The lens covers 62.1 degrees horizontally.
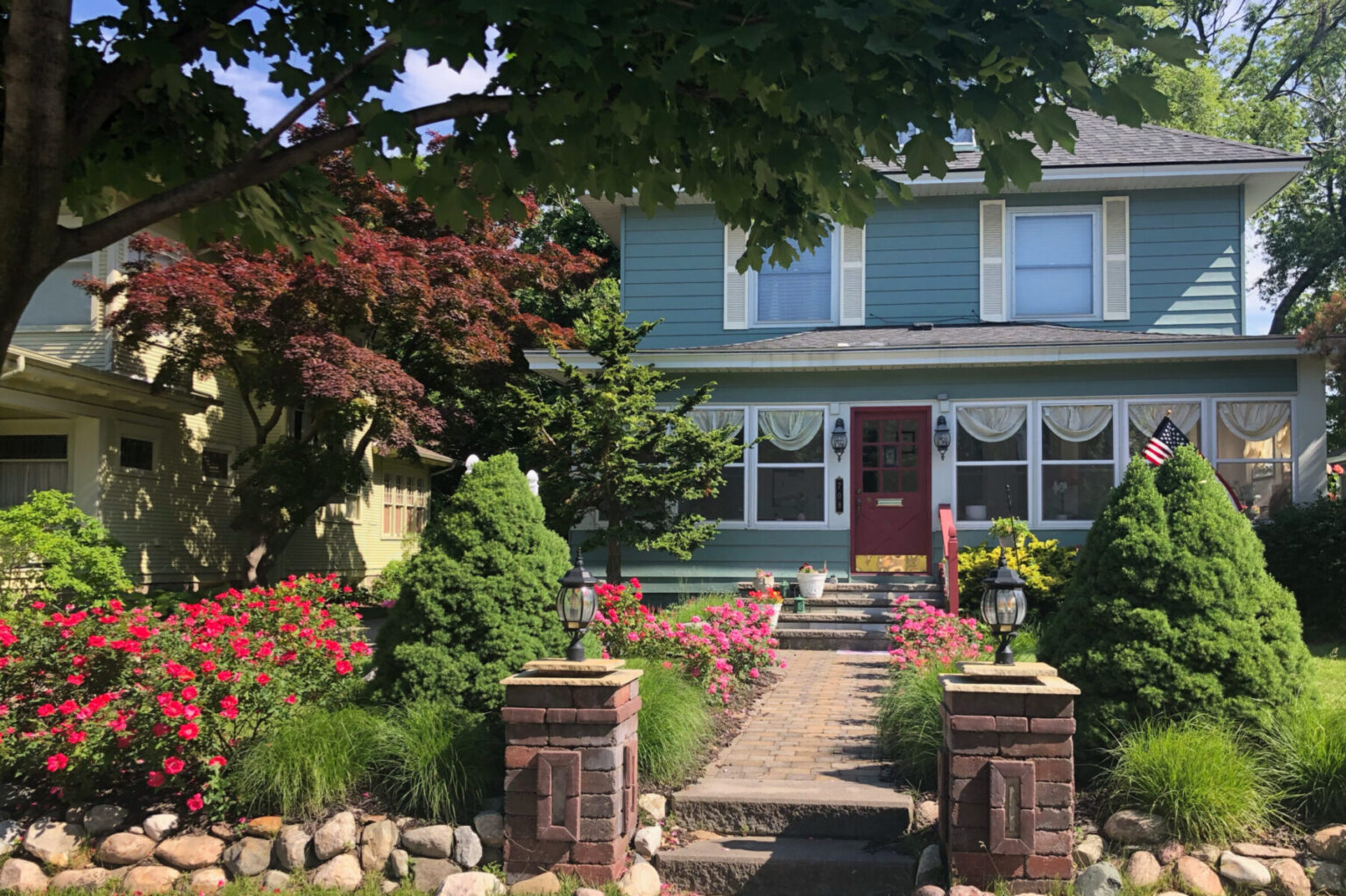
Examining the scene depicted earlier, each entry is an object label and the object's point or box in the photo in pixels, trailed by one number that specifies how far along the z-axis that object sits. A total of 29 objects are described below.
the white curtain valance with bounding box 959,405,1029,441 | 14.29
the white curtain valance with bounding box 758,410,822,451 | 14.71
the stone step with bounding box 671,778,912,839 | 5.53
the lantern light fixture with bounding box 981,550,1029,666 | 5.63
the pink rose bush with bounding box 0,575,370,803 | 5.61
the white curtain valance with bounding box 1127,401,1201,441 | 13.98
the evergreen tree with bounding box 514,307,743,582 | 13.23
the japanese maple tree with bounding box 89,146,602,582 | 13.53
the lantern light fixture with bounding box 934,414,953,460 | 14.17
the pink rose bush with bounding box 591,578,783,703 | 8.15
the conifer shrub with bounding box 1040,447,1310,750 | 5.44
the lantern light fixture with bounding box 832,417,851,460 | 14.50
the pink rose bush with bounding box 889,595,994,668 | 8.21
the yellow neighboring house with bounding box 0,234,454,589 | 14.45
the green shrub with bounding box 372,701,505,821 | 5.46
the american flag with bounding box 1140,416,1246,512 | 12.66
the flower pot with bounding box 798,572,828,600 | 13.73
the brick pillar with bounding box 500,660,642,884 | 5.15
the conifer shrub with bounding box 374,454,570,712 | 6.01
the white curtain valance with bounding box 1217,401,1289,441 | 13.84
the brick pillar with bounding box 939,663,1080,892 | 4.81
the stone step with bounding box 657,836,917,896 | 5.14
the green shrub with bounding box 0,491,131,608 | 12.23
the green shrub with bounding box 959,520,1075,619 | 12.82
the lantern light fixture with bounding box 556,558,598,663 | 5.68
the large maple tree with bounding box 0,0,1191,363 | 3.58
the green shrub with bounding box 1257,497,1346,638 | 11.89
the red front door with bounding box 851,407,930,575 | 14.62
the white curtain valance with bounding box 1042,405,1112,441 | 14.15
